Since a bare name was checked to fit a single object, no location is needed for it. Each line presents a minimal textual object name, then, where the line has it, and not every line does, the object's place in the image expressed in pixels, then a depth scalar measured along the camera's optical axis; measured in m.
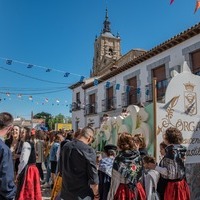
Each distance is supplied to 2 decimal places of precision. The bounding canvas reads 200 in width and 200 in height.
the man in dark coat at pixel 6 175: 2.34
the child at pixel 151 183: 3.57
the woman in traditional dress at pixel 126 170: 3.17
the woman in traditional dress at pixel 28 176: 4.67
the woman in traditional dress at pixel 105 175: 3.68
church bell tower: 41.36
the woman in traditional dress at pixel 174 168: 3.47
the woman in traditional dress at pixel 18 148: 5.14
